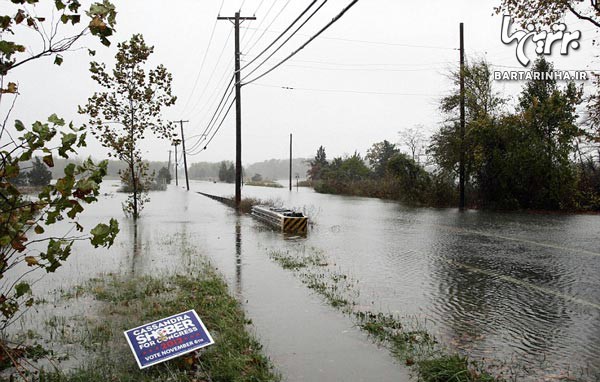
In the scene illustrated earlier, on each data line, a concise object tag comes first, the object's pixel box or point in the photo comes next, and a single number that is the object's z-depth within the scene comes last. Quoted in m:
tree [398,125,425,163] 52.47
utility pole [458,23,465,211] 23.94
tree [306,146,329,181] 80.06
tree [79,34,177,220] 17.92
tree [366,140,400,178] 64.00
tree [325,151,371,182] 51.97
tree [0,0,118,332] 3.05
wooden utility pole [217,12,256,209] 24.08
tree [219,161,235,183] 120.61
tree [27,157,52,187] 40.33
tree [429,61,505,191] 24.31
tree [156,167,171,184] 103.23
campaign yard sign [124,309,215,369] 4.30
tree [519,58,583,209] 22.14
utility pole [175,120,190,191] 67.25
